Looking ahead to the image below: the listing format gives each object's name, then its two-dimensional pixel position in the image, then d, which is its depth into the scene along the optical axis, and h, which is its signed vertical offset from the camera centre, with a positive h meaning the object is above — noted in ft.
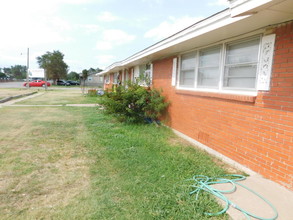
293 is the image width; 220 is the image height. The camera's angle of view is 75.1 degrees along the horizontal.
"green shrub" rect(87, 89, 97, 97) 66.58 -2.05
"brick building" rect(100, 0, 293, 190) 8.94 +0.66
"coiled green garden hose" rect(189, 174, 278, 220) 7.52 -4.51
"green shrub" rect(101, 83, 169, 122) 21.95 -1.64
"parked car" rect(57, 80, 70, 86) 169.84 +2.48
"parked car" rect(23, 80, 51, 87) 134.55 +0.28
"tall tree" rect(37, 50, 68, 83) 167.02 +18.02
